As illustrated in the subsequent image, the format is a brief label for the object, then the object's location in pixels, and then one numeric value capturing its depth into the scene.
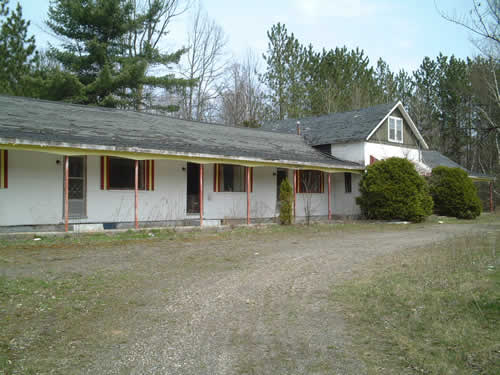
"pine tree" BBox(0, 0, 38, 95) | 23.28
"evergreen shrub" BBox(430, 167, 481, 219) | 22.23
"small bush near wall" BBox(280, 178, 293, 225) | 17.80
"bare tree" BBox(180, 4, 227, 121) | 34.00
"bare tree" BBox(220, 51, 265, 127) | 38.06
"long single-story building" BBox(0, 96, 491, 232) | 12.84
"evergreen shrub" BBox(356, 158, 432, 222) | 19.59
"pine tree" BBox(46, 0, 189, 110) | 24.73
